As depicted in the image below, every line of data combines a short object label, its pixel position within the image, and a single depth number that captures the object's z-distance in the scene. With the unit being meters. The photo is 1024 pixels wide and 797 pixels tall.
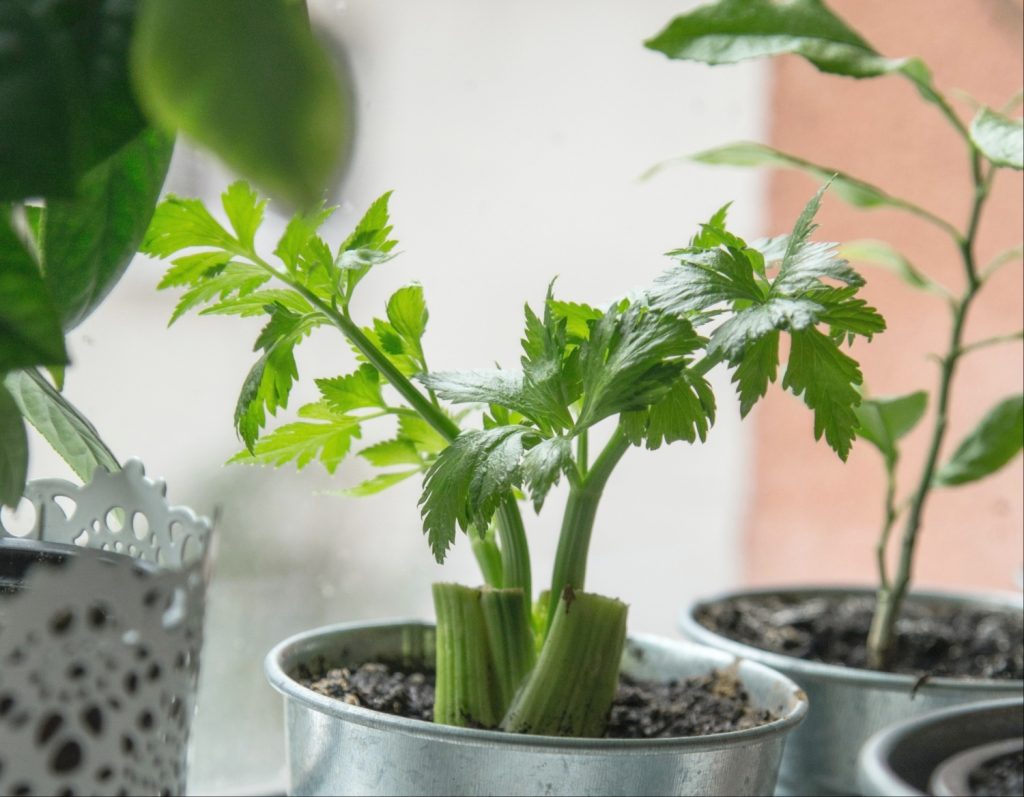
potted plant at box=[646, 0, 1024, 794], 0.76
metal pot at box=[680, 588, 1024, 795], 0.78
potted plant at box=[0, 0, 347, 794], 0.27
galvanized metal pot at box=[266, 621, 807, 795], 0.53
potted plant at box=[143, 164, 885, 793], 0.52
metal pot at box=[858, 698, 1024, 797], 0.59
